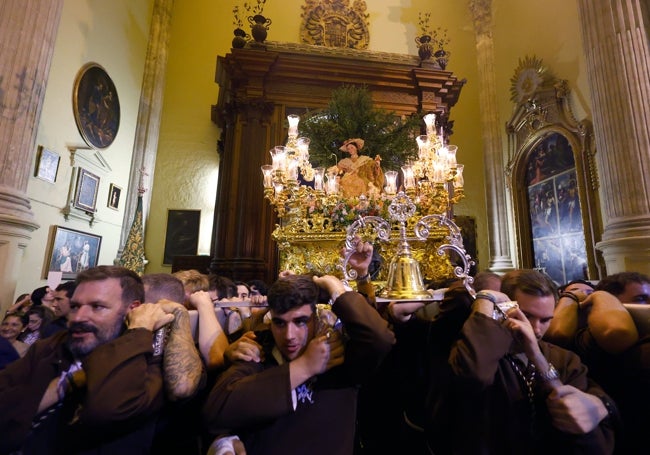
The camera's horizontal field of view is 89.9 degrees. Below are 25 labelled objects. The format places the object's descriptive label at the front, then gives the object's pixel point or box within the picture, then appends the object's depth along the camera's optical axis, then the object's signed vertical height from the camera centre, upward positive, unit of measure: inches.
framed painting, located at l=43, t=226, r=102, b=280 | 206.1 +11.9
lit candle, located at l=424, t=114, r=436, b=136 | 161.8 +77.0
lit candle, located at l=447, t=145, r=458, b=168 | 145.2 +54.1
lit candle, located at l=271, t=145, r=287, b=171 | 140.7 +49.1
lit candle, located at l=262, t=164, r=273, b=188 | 147.9 +43.9
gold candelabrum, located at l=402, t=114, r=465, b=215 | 143.4 +47.4
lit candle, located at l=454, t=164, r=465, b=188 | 145.9 +45.0
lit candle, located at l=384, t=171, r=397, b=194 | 149.1 +42.8
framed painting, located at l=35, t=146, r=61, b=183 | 192.8 +62.6
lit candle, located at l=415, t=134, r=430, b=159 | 156.2 +62.5
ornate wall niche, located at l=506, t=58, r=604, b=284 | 241.8 +85.0
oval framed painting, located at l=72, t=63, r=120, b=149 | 227.9 +122.0
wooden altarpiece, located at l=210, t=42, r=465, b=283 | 205.9 +124.9
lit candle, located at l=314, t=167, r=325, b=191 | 140.8 +42.0
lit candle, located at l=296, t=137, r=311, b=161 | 144.7 +56.4
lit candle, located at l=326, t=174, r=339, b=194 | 150.4 +42.5
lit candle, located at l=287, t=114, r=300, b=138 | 145.8 +67.4
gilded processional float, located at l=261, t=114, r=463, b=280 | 139.6 +28.9
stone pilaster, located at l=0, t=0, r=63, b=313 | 136.1 +67.6
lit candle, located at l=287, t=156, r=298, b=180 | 140.2 +45.7
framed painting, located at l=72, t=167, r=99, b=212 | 223.5 +54.9
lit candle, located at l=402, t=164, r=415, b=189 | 155.3 +47.9
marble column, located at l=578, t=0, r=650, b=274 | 155.6 +81.7
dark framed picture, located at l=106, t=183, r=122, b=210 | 261.9 +59.2
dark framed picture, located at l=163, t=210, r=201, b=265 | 302.8 +35.5
